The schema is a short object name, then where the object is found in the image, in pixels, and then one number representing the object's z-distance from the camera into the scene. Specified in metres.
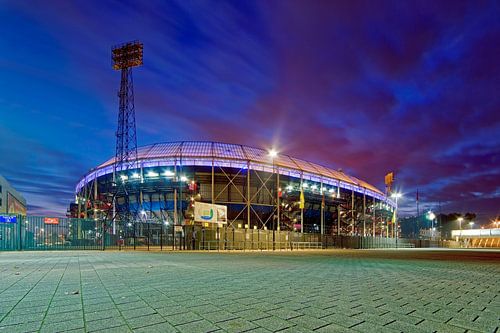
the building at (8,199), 71.62
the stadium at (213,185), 54.19
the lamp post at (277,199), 52.36
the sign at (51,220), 27.84
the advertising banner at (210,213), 30.36
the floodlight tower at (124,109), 56.72
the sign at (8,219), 25.39
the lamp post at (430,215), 75.84
